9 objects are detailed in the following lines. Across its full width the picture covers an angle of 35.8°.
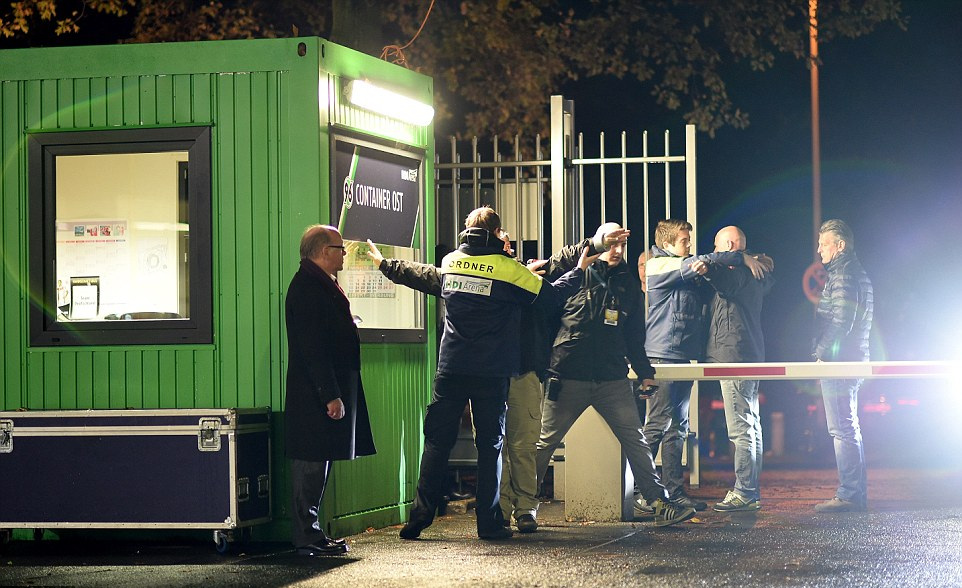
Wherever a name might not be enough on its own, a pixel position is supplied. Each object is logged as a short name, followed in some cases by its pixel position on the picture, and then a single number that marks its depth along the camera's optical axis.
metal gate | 11.36
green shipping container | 9.32
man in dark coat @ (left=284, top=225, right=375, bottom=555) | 8.56
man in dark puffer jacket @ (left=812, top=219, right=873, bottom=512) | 10.74
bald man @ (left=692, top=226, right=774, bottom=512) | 10.76
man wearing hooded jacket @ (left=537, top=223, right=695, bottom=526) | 9.89
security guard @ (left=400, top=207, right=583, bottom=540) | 9.24
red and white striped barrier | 10.17
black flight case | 8.77
